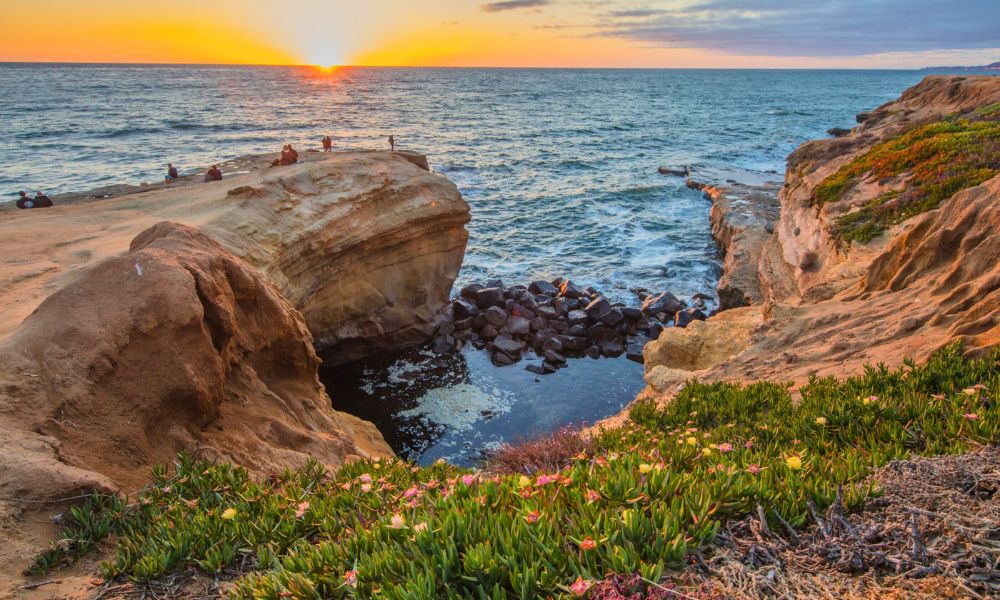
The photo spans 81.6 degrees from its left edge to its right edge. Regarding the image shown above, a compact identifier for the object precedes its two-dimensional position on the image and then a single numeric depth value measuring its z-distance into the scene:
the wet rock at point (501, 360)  17.61
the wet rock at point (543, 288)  22.16
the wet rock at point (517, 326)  18.98
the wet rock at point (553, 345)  18.12
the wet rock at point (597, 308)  19.55
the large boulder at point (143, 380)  5.40
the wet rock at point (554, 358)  17.61
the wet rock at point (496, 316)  19.31
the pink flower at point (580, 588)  2.88
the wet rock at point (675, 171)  43.03
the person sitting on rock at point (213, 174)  18.30
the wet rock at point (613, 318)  19.23
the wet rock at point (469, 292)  21.20
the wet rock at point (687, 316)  19.54
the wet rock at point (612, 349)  18.27
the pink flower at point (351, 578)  3.29
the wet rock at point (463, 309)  19.83
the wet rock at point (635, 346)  18.06
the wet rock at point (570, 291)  21.60
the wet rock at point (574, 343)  18.36
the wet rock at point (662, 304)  20.23
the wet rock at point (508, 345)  18.05
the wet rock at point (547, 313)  20.11
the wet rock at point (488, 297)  20.66
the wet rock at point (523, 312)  19.89
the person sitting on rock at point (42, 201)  16.88
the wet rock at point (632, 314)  19.73
